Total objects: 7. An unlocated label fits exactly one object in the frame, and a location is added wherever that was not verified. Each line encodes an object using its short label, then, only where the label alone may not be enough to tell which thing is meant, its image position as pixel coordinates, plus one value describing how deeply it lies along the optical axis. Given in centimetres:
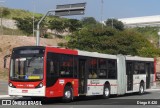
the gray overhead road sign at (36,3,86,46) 3259
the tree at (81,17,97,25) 13132
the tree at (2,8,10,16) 9350
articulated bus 2255
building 17750
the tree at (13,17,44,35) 8238
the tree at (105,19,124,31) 12178
